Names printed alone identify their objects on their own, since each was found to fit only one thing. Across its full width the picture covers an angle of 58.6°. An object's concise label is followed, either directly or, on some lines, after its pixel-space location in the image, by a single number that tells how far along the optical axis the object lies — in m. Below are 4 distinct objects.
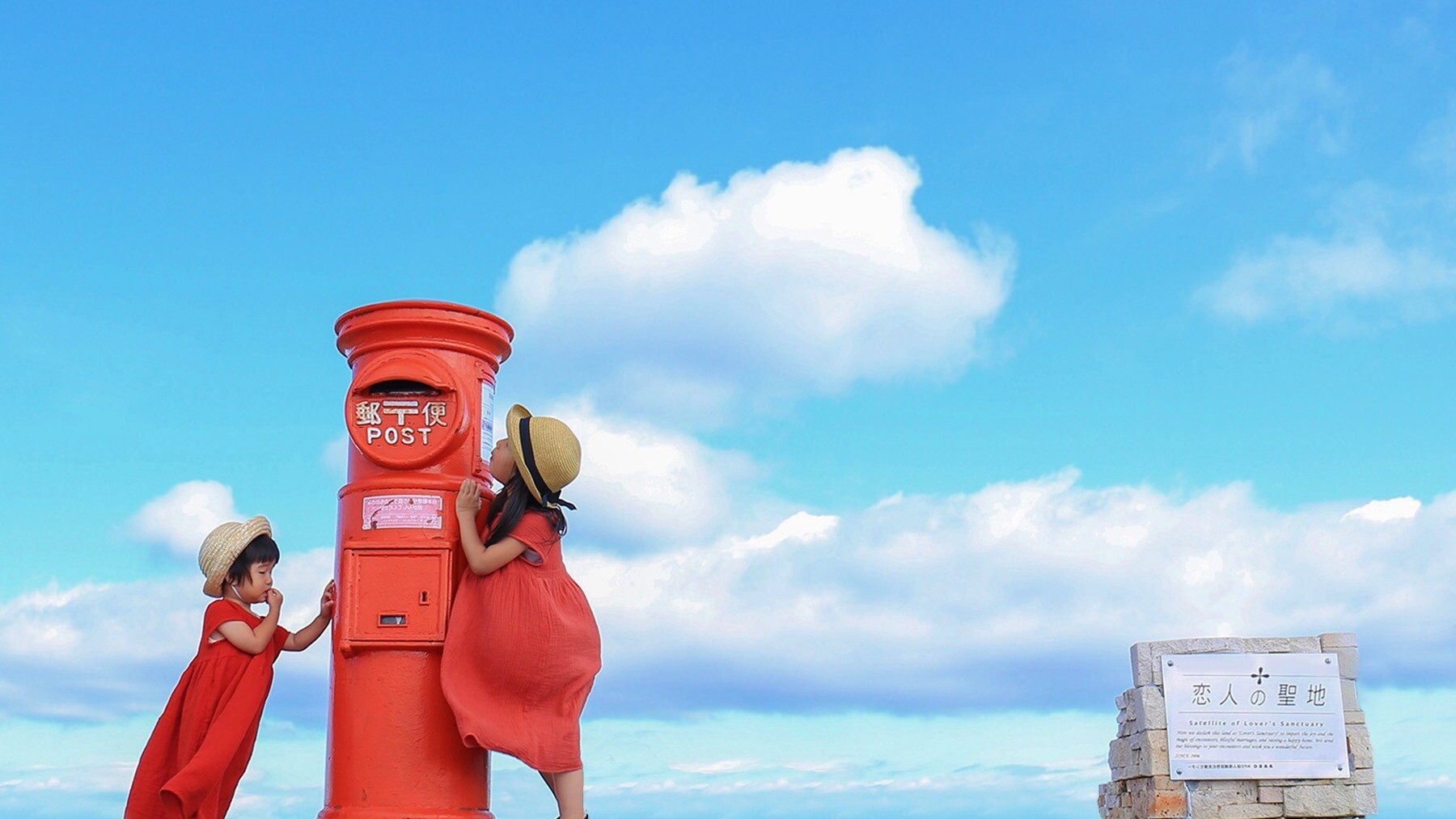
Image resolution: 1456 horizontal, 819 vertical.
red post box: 5.15
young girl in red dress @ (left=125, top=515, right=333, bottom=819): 5.21
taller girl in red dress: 5.14
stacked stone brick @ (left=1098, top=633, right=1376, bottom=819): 7.32
